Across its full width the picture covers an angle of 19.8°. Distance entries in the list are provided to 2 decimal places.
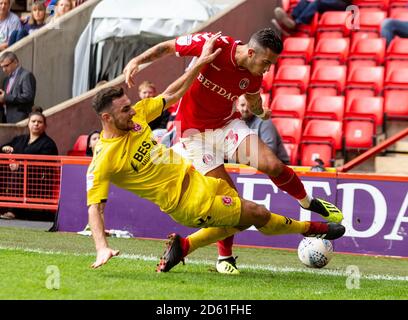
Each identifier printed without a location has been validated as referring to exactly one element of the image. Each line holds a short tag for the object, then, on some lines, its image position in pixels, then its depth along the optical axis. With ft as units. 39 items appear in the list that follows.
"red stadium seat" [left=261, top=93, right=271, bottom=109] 55.06
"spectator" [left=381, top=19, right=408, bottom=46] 55.57
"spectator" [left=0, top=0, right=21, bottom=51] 61.31
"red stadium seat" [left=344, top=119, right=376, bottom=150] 50.88
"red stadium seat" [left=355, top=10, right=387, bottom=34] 57.77
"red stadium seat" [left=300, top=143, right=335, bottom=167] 50.62
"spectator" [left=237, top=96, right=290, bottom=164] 47.73
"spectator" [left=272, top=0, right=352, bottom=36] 58.80
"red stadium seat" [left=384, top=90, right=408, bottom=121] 51.78
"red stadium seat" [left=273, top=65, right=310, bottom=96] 55.93
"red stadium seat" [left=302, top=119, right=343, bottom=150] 51.26
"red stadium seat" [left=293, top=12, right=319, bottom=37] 59.06
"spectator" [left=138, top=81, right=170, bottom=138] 50.19
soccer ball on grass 35.35
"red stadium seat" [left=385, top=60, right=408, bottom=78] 54.13
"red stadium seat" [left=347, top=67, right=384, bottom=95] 53.83
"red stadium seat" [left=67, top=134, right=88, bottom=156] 53.88
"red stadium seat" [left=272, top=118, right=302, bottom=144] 52.42
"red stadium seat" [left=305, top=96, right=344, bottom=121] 53.01
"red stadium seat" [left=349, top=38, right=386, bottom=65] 55.72
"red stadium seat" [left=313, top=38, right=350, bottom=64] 56.85
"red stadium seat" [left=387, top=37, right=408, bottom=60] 54.95
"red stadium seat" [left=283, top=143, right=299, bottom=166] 51.13
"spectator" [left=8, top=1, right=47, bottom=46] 60.95
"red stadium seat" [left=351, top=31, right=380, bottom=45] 57.26
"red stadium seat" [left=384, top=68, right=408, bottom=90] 52.90
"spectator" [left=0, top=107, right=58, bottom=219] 49.47
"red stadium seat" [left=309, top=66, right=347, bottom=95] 55.01
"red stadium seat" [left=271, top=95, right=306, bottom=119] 53.83
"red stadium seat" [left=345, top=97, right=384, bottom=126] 51.75
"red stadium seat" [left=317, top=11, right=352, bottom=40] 58.29
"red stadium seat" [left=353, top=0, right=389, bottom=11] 58.44
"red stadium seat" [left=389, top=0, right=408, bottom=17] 57.72
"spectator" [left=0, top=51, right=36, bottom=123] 55.62
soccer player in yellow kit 30.45
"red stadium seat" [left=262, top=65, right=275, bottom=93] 56.49
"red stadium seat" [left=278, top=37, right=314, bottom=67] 57.77
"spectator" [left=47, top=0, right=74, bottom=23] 61.72
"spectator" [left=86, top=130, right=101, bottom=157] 51.11
